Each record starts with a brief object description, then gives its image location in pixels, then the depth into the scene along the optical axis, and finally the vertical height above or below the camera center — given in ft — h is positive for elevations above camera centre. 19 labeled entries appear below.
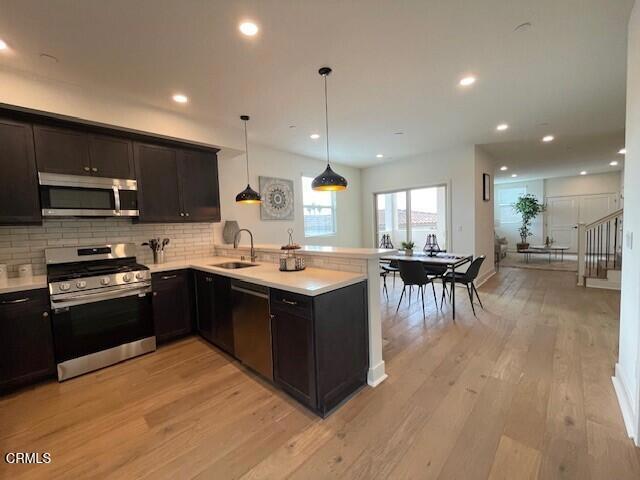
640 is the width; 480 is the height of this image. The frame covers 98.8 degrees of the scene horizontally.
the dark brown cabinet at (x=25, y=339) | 7.25 -2.83
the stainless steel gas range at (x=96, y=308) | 7.96 -2.36
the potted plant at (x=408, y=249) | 14.52 -1.38
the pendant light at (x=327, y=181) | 8.35 +1.38
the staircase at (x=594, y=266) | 15.73 -3.01
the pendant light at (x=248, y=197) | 10.85 +1.23
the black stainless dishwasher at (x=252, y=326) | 7.25 -2.77
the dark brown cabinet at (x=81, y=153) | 8.48 +2.67
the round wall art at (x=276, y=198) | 16.24 +1.78
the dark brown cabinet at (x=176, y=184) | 10.50 +1.92
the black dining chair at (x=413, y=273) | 11.80 -2.17
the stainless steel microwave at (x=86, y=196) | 8.53 +1.25
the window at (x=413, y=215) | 19.81 +0.61
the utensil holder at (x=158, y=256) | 11.35 -1.06
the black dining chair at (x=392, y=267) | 13.97 -2.30
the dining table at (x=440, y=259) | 12.00 -1.72
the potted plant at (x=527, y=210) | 31.04 +1.07
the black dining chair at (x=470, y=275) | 12.23 -2.42
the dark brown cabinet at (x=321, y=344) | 6.11 -2.83
